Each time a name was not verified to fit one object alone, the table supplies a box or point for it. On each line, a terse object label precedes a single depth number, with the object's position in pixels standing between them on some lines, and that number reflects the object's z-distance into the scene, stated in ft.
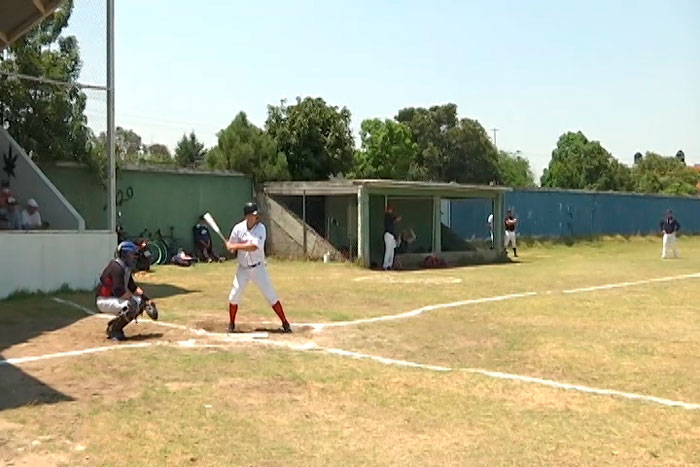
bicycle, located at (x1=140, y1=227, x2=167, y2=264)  82.86
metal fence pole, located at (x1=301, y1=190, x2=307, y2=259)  91.61
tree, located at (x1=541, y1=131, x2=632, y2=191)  233.35
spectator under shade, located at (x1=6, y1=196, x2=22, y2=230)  54.34
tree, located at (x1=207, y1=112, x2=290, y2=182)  105.29
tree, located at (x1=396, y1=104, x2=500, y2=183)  208.13
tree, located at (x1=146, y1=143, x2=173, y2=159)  215.31
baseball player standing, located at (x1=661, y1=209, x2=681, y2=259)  97.06
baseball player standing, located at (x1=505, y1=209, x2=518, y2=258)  104.68
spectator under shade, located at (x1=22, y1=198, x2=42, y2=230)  55.72
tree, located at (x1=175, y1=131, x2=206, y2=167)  189.84
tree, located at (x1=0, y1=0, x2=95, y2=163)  68.23
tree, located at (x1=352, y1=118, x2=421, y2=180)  195.62
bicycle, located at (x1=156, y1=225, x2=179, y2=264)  85.05
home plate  36.70
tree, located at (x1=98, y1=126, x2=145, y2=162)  197.28
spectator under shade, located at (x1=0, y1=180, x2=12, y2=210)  56.18
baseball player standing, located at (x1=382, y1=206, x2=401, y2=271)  83.05
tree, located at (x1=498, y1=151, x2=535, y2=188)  254.27
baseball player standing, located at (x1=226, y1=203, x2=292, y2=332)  38.47
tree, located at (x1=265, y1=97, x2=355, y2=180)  116.98
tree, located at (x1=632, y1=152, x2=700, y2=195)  260.01
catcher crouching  35.42
